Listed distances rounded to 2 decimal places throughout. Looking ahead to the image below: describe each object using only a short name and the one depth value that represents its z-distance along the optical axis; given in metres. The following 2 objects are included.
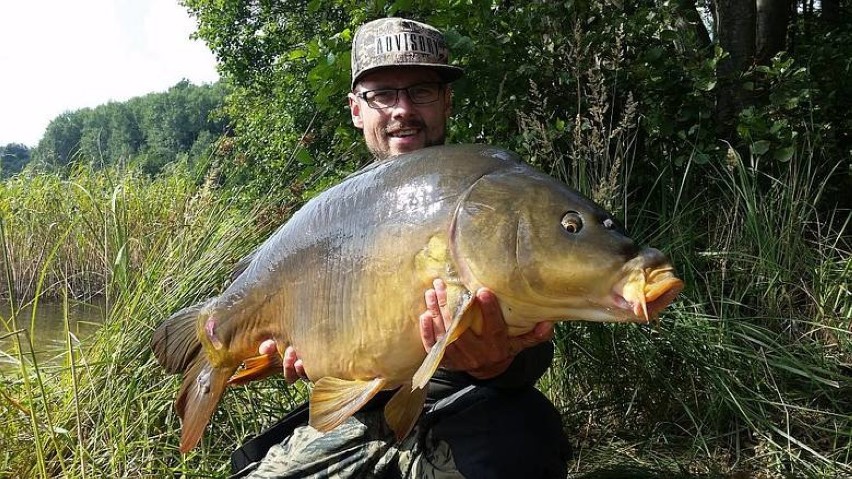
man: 1.63
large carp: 1.16
